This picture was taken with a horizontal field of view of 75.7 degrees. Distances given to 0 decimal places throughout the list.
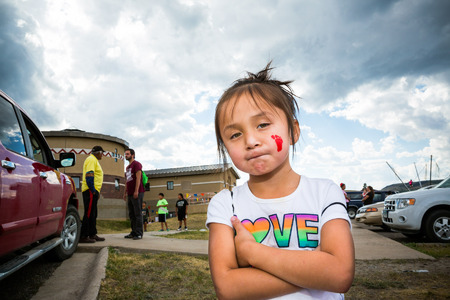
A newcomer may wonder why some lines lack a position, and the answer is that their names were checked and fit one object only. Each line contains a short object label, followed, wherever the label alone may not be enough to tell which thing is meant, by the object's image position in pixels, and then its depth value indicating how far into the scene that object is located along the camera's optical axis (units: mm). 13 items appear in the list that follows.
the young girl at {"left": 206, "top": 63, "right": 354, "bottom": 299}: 1058
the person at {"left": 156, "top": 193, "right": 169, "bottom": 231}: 13083
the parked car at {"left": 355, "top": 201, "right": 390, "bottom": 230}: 10694
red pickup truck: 2330
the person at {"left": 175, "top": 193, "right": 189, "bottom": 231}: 13234
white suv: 6574
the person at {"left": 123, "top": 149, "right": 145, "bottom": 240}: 6602
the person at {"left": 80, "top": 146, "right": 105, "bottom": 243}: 5562
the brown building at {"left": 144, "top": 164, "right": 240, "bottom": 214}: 34000
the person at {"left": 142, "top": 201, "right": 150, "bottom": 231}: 14688
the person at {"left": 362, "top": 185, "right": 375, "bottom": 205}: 14355
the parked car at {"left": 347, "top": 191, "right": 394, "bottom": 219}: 19672
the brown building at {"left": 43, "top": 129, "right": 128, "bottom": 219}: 25125
